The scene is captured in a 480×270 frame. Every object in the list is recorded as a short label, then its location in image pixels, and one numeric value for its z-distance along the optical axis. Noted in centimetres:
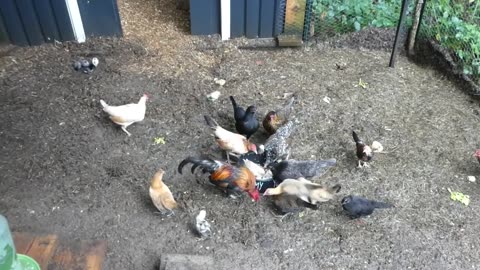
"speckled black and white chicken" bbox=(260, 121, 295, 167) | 383
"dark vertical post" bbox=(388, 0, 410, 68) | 480
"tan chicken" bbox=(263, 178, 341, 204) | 334
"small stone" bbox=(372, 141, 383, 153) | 402
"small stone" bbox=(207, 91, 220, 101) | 474
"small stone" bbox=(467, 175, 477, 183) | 390
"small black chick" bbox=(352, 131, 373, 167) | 382
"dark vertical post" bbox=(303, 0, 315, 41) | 555
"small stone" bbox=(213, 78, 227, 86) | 497
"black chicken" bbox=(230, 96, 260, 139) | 404
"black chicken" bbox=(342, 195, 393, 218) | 340
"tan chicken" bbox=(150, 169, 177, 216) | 339
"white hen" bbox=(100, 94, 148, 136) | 407
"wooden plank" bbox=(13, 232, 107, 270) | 255
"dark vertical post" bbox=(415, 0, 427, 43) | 519
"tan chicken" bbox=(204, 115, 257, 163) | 378
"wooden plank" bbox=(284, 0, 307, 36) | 555
